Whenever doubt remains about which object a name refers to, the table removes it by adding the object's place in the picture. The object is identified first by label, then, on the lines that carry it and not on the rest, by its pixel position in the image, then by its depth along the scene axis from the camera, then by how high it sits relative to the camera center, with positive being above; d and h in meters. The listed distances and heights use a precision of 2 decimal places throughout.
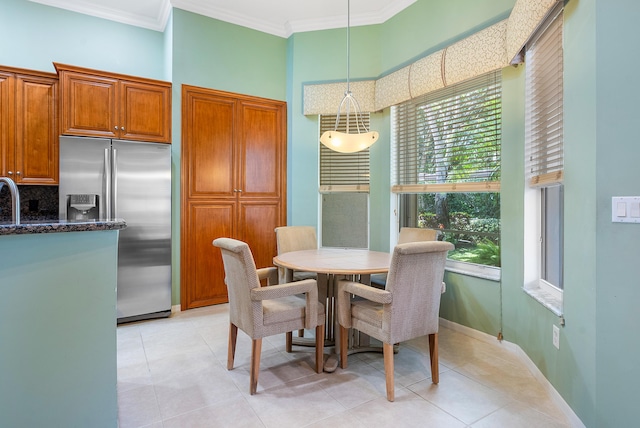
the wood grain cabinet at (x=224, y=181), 3.68 +0.36
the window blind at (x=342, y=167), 3.98 +0.54
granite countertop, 1.30 -0.06
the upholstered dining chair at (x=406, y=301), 2.00 -0.53
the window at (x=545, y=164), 2.12 +0.32
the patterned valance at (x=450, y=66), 2.27 +1.28
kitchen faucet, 1.43 +0.05
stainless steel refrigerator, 3.10 +0.09
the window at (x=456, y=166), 2.89 +0.44
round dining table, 2.32 -0.37
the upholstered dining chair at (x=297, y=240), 3.12 -0.27
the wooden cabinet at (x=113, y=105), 3.10 +1.01
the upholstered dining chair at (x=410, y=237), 2.92 -0.21
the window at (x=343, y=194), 4.00 +0.22
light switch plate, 1.44 +0.02
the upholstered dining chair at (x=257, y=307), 2.04 -0.60
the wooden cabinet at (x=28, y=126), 3.08 +0.79
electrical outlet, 1.97 -0.71
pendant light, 2.70 +0.57
